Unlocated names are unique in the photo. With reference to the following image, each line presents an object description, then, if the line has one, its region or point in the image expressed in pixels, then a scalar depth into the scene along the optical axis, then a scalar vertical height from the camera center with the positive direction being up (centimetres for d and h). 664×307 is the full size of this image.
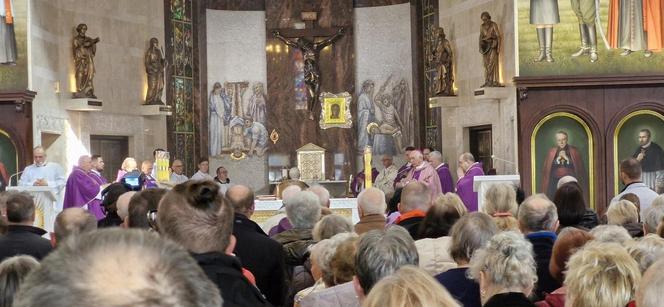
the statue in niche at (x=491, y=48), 2031 +174
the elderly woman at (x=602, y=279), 396 -55
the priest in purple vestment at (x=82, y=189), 1709 -71
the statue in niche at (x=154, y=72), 2297 +160
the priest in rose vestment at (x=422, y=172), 1784 -58
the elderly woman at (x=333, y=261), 506 -60
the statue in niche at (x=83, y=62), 2084 +168
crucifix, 2545 +237
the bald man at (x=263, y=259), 604 -68
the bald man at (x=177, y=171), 2092 -55
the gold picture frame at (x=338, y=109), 2520 +77
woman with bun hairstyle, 374 -32
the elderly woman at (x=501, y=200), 768 -47
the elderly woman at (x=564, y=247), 554 -60
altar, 1693 -111
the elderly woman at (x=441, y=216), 686 -52
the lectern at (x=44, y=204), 1628 -91
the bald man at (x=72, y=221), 613 -44
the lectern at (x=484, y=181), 1588 -68
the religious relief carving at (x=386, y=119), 2478 +50
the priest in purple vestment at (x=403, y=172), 1922 -62
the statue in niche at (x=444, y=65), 2262 +159
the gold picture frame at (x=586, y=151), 1905 -30
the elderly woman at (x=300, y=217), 747 -56
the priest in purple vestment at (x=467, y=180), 1700 -70
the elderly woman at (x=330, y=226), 658 -55
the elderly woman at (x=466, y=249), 528 -58
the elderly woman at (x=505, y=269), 454 -58
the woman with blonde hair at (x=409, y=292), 260 -39
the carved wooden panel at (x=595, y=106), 1894 +53
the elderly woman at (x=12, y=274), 394 -48
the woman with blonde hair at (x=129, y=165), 1720 -33
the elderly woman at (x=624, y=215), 768 -60
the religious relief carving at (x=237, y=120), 2514 +55
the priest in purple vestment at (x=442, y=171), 1917 -61
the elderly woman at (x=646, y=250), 479 -54
